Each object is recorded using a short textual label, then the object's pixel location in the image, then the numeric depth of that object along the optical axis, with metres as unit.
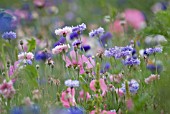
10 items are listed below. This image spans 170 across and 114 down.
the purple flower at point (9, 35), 3.84
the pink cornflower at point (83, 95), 3.34
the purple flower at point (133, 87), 3.07
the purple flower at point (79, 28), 3.75
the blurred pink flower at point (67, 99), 2.93
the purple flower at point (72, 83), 3.00
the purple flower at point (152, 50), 3.60
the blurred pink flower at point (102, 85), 3.12
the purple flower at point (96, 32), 3.92
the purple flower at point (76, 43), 3.70
